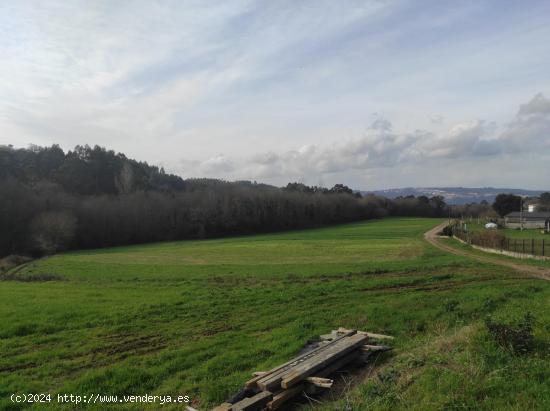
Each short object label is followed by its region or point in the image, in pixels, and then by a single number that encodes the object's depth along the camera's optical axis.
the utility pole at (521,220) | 89.28
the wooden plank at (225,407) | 7.35
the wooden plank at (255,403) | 7.27
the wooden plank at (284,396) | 7.54
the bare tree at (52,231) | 76.19
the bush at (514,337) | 7.74
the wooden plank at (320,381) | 8.00
